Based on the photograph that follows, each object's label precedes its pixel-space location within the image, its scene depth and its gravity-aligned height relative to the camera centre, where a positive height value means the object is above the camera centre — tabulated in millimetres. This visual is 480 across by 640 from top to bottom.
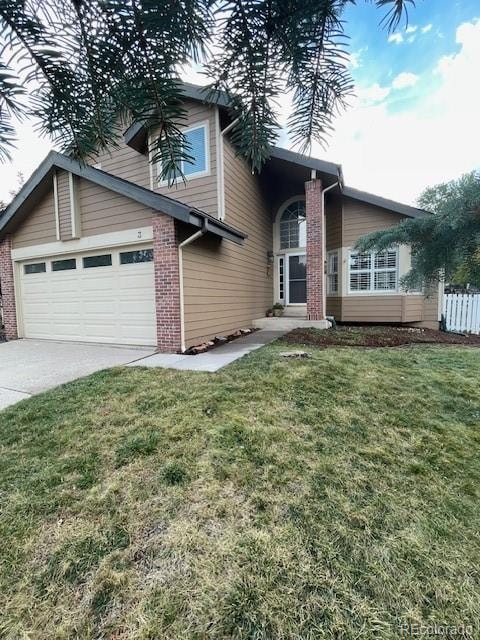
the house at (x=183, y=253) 6074 +1016
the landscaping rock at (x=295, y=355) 4770 -992
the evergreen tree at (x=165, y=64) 726 +628
